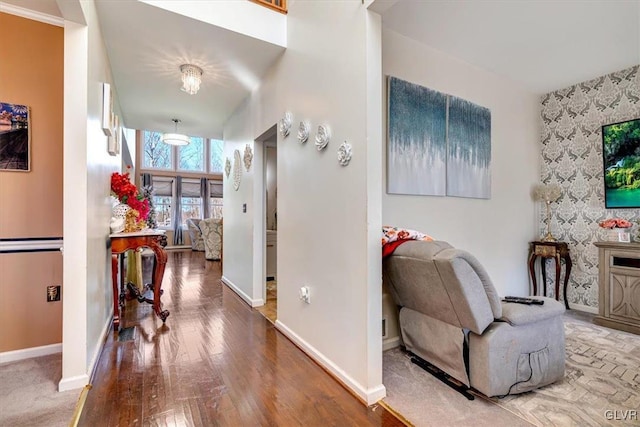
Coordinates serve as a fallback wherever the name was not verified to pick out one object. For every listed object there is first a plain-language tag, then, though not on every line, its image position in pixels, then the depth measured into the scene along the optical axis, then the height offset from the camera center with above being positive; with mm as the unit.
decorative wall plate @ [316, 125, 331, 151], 2111 +548
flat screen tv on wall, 3104 +509
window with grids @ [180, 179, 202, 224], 9899 +429
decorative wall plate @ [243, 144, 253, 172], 3729 +721
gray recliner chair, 1705 -712
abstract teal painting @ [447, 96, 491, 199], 2883 +629
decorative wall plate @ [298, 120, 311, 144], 2385 +662
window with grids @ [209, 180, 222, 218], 10297 +510
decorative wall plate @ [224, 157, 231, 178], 4656 +740
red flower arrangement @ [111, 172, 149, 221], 3168 +217
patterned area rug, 1617 -1142
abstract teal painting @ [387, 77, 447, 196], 2500 +639
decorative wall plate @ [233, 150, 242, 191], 4141 +616
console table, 2834 -407
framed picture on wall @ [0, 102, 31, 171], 2172 +569
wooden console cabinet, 2846 -757
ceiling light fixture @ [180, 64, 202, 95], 2982 +1371
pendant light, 4852 +1237
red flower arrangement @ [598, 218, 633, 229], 3016 -131
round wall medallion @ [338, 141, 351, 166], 1886 +378
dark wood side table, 3457 -521
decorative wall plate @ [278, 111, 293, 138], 2676 +819
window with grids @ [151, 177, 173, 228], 9578 +421
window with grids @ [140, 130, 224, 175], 9594 +1937
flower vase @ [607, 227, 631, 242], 3039 -254
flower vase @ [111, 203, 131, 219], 2990 +20
